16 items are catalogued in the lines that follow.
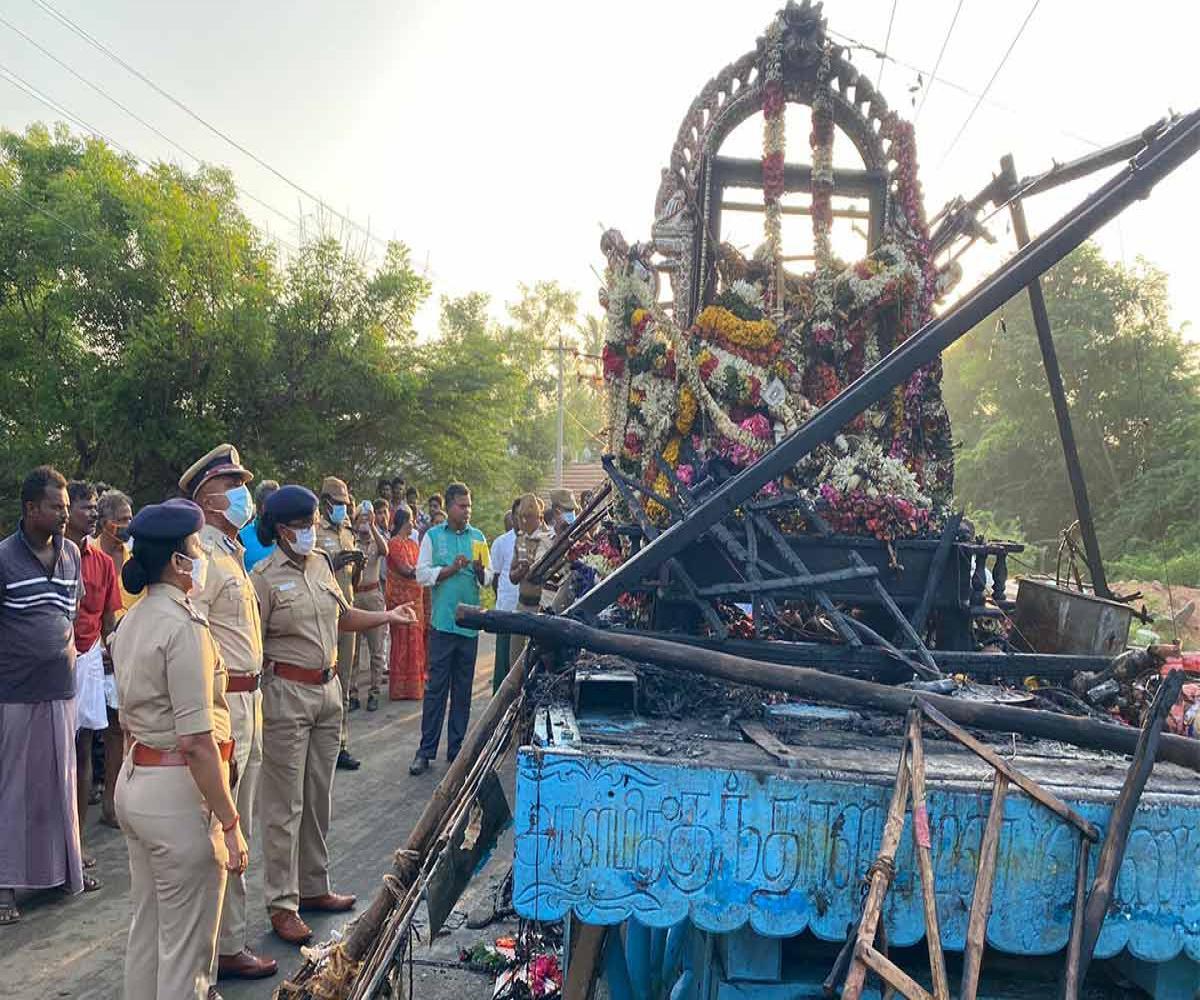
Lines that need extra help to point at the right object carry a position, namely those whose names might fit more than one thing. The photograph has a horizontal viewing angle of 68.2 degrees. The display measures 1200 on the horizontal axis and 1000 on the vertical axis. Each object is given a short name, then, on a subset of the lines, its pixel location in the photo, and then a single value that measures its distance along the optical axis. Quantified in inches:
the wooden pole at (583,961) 119.8
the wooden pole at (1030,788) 96.6
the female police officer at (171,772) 126.1
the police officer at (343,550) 260.5
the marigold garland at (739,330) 214.8
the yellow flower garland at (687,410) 211.5
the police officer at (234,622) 158.4
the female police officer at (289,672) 179.8
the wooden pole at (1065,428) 207.2
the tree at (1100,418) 925.2
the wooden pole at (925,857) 82.0
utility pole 1113.4
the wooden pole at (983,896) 85.5
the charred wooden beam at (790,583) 145.7
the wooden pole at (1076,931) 89.7
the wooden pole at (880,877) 81.4
